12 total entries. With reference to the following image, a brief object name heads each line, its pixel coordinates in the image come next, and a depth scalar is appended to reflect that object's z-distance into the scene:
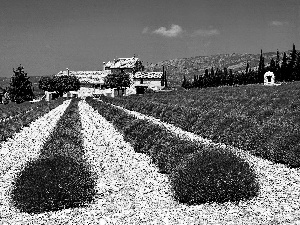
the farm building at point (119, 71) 108.69
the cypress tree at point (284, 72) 74.19
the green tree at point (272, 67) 83.19
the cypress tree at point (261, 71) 84.28
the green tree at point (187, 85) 115.44
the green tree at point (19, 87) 74.69
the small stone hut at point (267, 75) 61.53
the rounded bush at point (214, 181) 7.89
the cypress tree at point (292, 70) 71.38
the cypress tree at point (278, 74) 76.06
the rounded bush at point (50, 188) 7.92
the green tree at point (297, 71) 70.12
